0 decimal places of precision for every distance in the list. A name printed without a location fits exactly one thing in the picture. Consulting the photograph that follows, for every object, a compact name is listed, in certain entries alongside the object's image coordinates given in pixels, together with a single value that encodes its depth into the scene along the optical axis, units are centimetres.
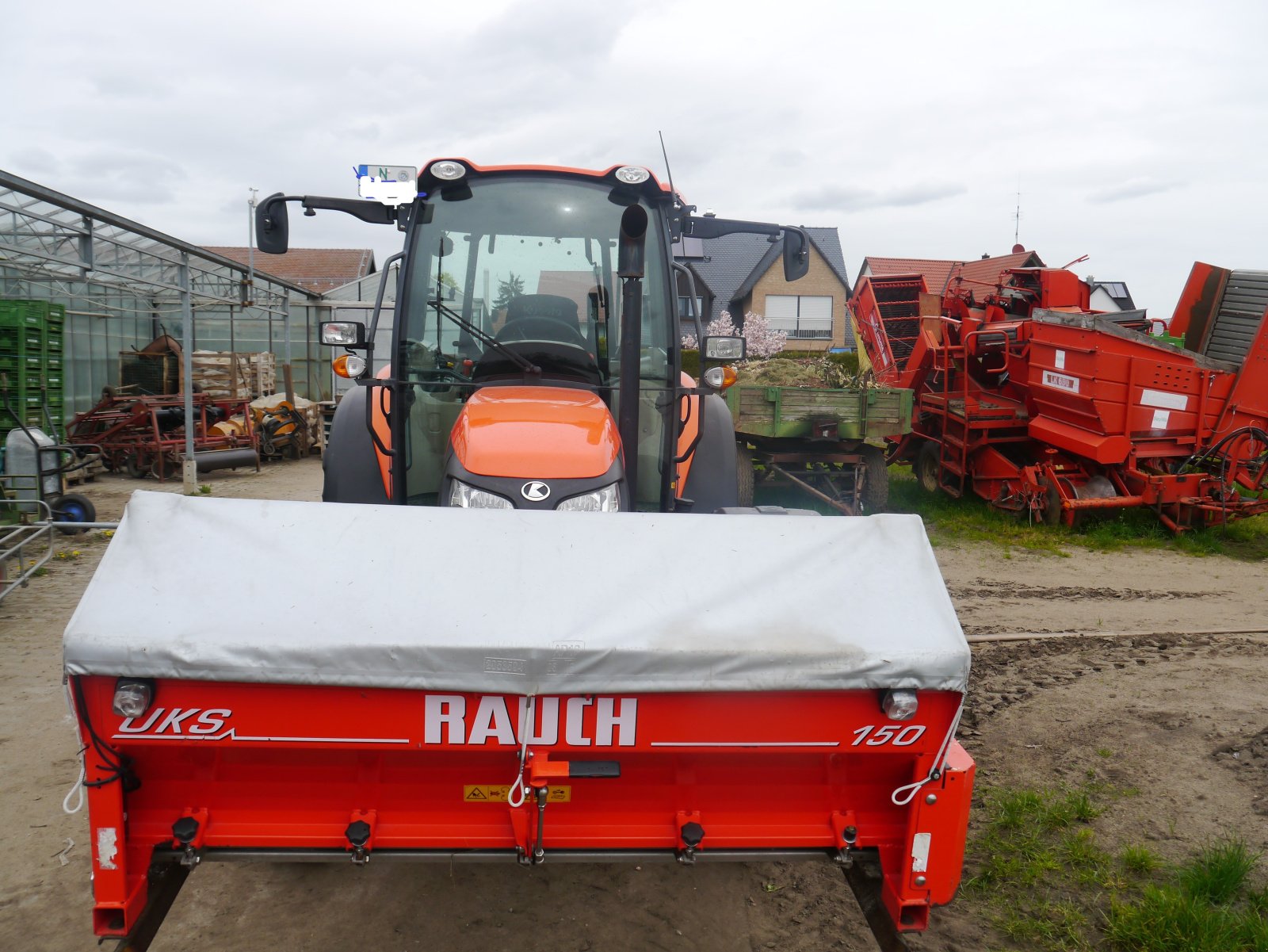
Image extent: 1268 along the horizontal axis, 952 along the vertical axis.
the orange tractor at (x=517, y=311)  420
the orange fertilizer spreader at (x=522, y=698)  225
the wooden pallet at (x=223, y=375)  1720
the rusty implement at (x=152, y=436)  1411
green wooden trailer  970
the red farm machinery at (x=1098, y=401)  900
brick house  4019
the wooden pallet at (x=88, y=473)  1348
